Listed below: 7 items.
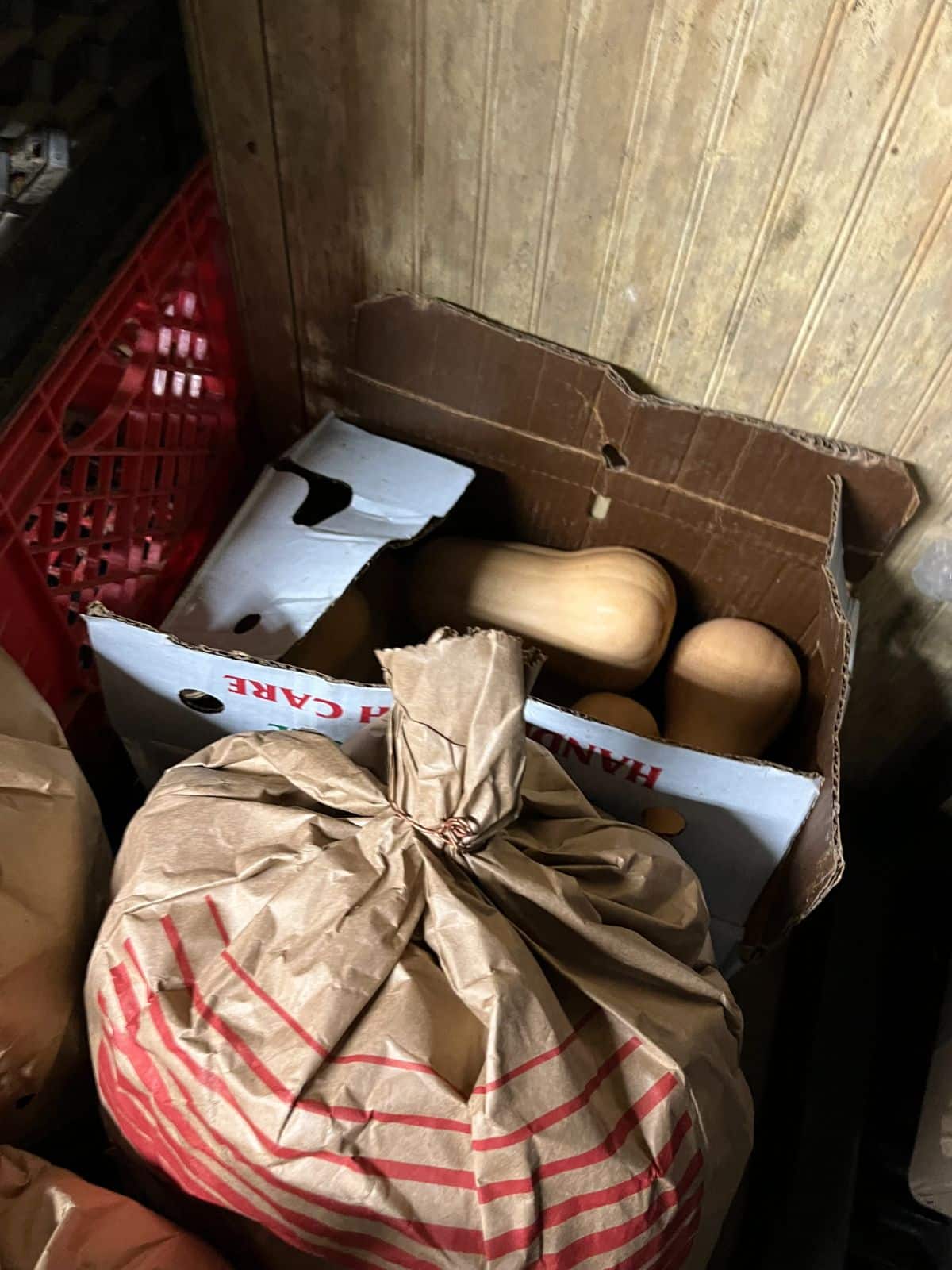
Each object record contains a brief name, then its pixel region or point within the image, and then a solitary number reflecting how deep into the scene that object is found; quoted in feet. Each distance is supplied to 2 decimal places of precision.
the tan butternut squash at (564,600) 3.22
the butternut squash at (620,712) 3.13
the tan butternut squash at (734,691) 3.12
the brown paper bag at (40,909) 2.05
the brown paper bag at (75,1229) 1.80
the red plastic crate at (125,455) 2.41
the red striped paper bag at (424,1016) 1.78
